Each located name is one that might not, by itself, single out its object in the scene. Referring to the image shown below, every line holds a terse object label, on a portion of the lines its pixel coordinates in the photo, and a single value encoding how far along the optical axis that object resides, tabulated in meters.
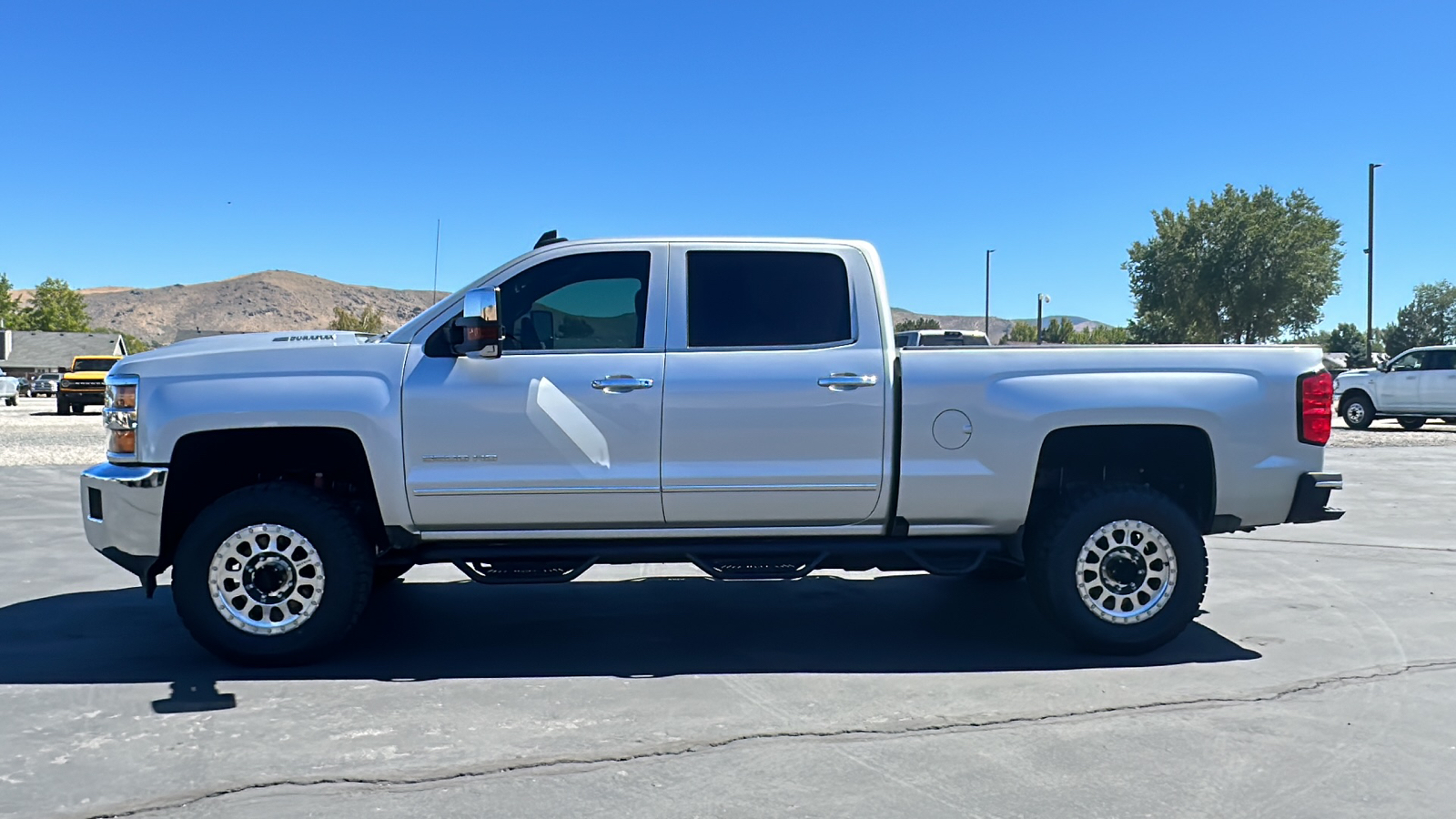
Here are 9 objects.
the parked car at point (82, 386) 34.41
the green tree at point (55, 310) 115.06
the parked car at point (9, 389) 45.62
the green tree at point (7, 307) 105.25
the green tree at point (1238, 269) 50.16
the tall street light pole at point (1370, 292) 40.94
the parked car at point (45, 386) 58.03
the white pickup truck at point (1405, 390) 24.89
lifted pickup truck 5.29
